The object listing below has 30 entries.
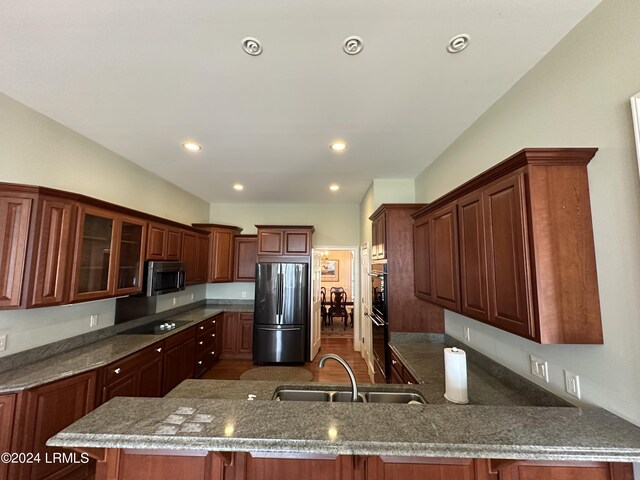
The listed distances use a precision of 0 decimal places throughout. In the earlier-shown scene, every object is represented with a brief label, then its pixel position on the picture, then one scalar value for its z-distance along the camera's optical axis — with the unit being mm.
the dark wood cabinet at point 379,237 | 3091
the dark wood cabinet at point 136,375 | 2312
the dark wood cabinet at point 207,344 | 3997
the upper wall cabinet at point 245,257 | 5242
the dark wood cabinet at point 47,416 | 1766
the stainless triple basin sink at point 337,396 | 1726
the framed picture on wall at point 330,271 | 9430
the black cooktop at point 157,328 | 3279
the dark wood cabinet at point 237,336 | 4867
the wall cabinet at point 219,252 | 4844
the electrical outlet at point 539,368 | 1513
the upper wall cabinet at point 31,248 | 1843
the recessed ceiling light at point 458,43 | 1442
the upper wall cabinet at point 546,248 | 1203
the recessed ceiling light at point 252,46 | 1479
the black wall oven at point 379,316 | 2965
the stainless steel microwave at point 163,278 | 3141
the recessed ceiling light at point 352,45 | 1468
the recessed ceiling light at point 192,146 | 2809
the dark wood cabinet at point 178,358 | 3217
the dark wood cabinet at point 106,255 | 2240
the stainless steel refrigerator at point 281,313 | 4527
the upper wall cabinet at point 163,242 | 3238
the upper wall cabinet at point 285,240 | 4727
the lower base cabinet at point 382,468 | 1073
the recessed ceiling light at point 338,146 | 2748
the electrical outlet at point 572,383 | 1327
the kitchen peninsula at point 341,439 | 976
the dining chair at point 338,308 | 7568
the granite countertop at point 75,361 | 1826
